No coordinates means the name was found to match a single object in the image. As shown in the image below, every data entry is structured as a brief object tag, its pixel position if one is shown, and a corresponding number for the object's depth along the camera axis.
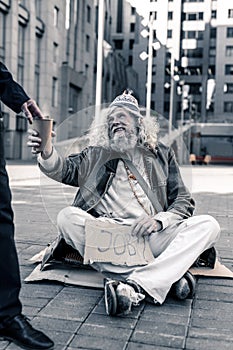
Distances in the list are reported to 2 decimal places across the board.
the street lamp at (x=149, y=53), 25.99
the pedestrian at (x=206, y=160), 44.53
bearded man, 3.37
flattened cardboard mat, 3.61
